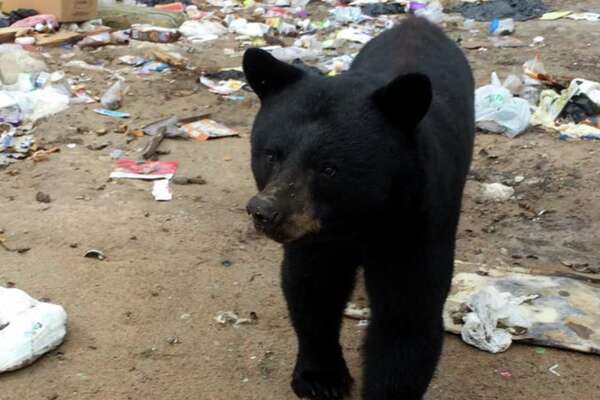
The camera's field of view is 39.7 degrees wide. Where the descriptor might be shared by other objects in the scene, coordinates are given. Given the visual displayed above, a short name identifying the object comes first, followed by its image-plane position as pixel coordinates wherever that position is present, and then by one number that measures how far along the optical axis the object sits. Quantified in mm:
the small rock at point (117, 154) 5520
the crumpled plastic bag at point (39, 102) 6230
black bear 2193
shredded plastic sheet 3391
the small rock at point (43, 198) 4691
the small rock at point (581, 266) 4133
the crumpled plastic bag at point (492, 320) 3371
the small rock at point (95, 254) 3974
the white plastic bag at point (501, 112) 5992
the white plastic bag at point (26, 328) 3066
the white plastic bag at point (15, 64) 6785
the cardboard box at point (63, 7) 8516
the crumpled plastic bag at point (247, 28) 9078
